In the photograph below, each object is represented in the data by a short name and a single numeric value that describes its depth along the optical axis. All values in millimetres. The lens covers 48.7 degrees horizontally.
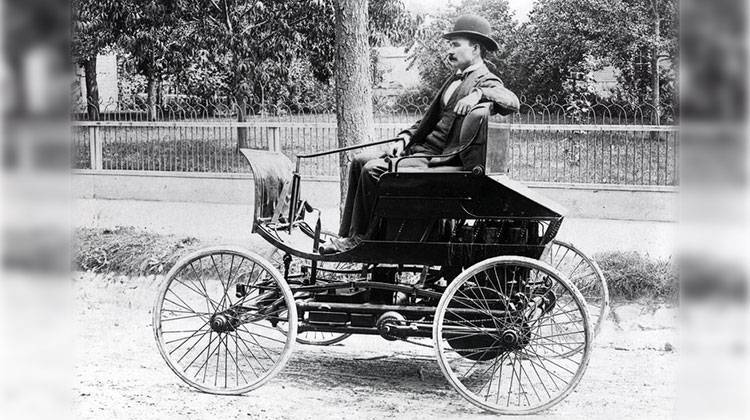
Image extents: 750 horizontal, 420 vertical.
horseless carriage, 4184
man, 4336
